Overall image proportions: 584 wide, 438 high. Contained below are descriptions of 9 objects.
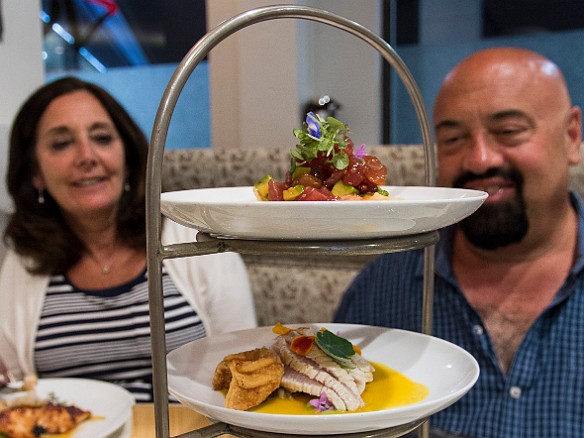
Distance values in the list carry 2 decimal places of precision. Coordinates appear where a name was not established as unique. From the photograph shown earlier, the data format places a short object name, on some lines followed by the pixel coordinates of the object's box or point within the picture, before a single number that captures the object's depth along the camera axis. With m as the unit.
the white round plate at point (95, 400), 1.16
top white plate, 0.48
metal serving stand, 0.52
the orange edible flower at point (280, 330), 0.67
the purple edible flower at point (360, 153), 0.63
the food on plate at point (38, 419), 1.17
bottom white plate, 0.51
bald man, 1.57
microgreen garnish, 0.60
